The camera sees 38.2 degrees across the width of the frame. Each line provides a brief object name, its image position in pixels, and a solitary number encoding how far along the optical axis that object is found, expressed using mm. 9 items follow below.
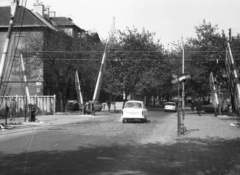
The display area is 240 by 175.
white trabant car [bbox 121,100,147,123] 23828
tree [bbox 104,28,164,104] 44312
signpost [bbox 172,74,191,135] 15127
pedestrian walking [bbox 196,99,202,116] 37672
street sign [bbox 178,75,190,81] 15422
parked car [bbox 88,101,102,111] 45994
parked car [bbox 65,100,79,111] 44438
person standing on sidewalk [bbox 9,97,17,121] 27812
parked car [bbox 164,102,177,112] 49125
